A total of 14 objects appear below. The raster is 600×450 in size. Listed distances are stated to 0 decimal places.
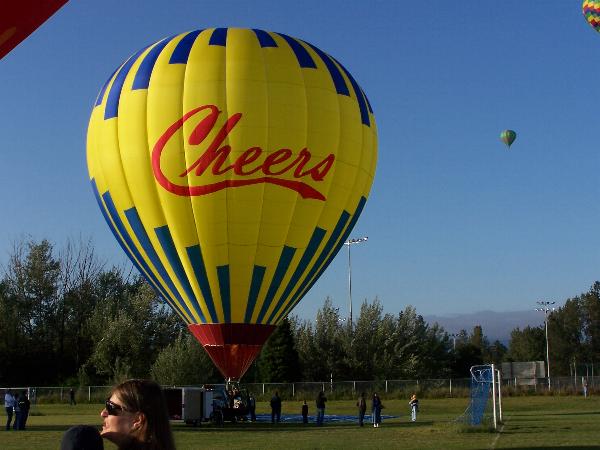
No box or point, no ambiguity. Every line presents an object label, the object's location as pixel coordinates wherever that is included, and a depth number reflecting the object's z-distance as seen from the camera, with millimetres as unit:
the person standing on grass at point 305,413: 28438
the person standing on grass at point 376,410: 26244
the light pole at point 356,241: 67656
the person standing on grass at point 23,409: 25109
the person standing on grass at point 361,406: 26453
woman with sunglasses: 3504
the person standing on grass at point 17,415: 25370
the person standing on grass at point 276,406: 28734
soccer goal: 24200
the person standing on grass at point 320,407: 28258
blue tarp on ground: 31094
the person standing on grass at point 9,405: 26253
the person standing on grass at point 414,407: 28500
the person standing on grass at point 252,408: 30062
